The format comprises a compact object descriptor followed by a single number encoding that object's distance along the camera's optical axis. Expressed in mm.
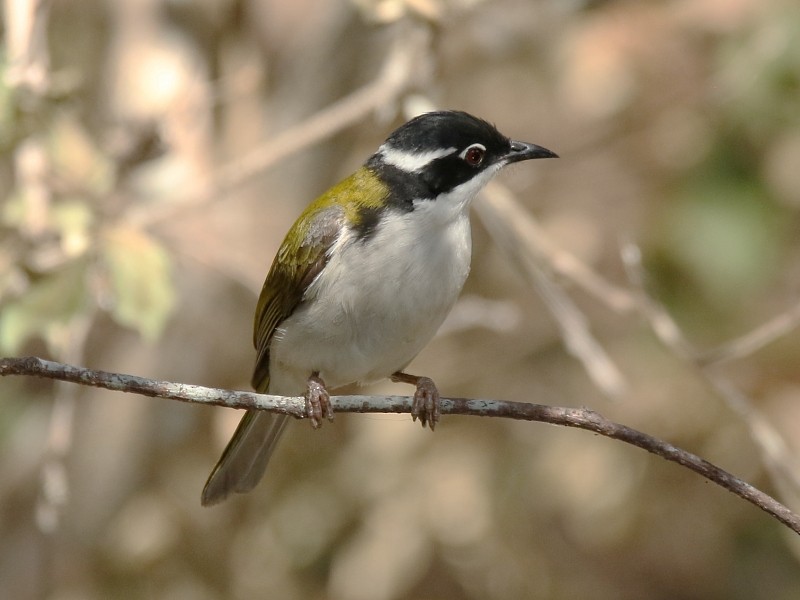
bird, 6953
